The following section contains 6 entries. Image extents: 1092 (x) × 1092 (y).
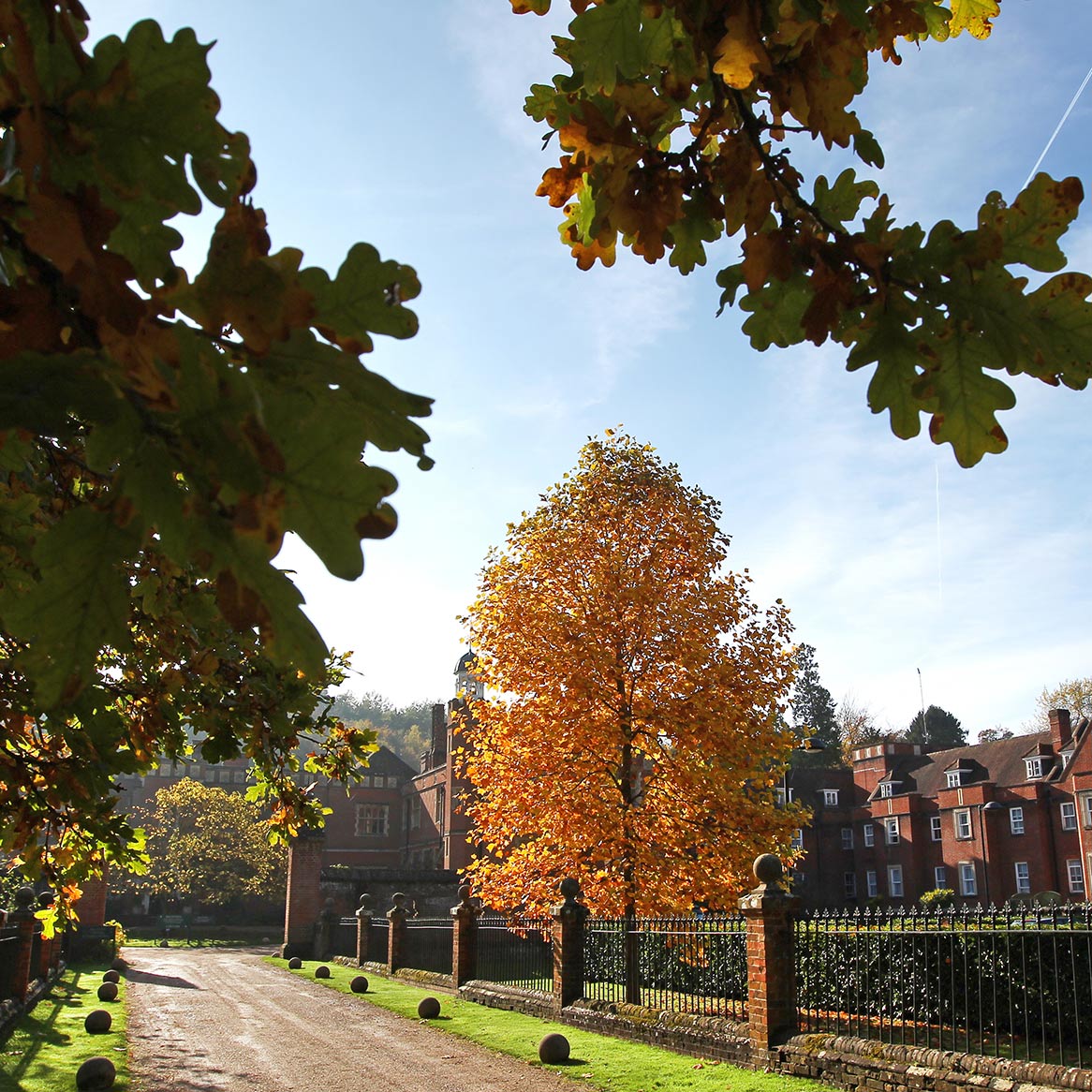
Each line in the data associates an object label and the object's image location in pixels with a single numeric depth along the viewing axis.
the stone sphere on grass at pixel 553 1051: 12.55
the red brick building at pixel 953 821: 44.50
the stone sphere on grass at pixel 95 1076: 10.64
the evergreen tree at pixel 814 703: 83.25
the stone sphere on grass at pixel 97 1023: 14.87
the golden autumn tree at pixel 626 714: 16.62
